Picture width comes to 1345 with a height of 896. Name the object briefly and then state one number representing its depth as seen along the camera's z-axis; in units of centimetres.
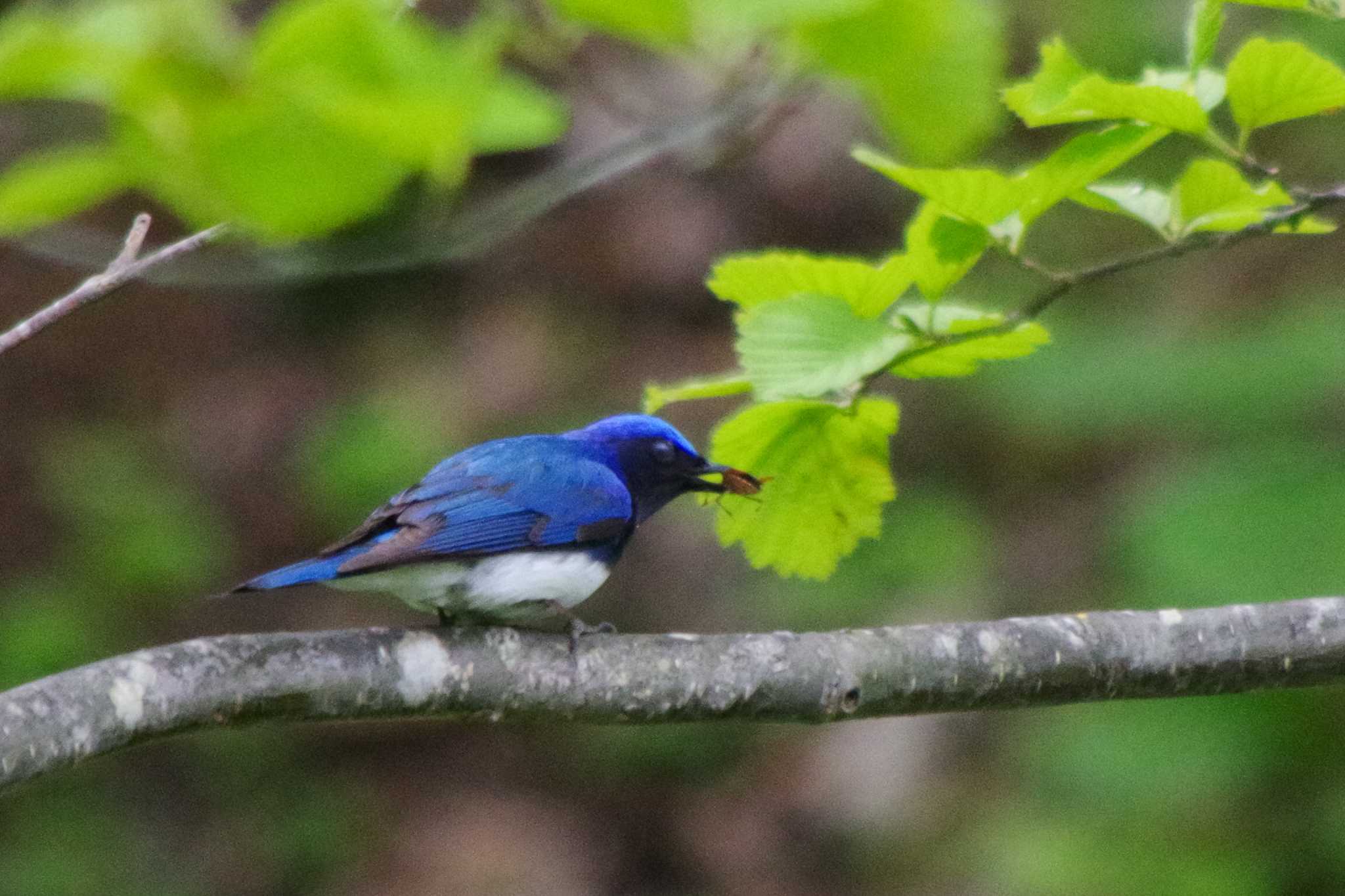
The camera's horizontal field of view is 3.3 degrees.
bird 712
